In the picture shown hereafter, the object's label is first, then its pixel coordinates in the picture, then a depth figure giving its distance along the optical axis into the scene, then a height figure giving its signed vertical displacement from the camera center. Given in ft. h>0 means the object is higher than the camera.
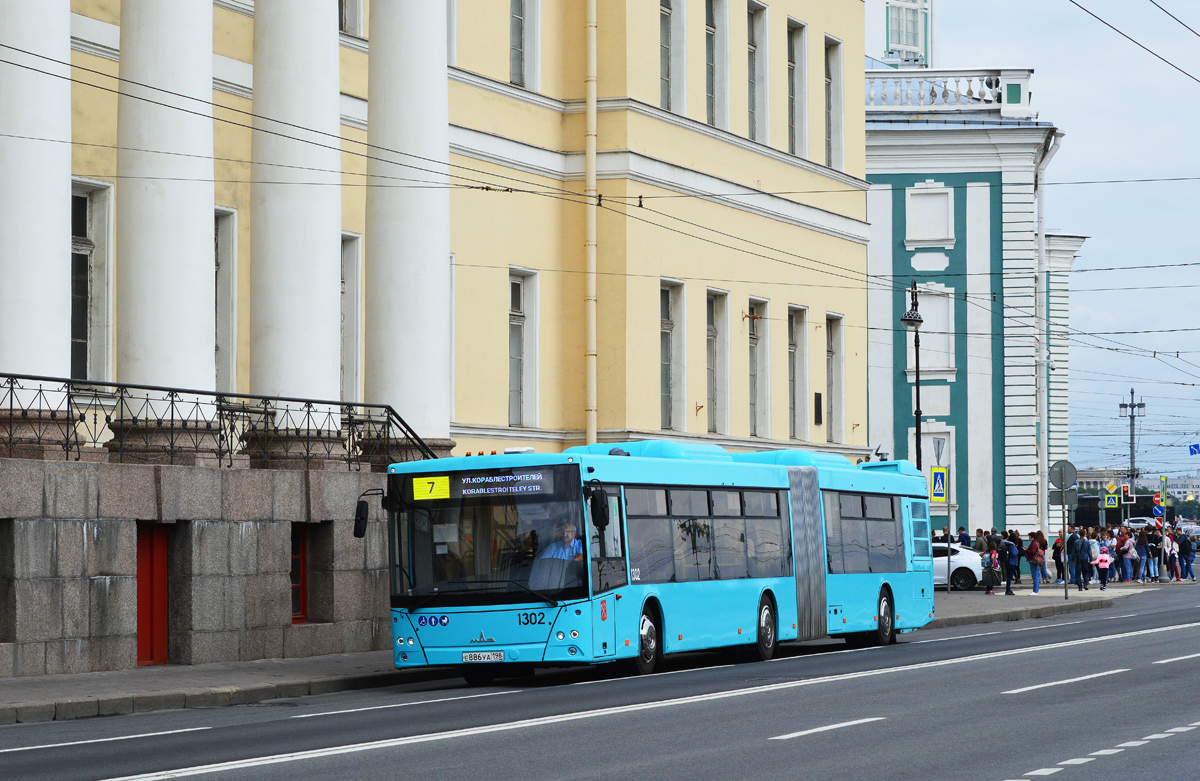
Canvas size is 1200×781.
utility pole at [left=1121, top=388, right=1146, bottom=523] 413.80 +2.23
